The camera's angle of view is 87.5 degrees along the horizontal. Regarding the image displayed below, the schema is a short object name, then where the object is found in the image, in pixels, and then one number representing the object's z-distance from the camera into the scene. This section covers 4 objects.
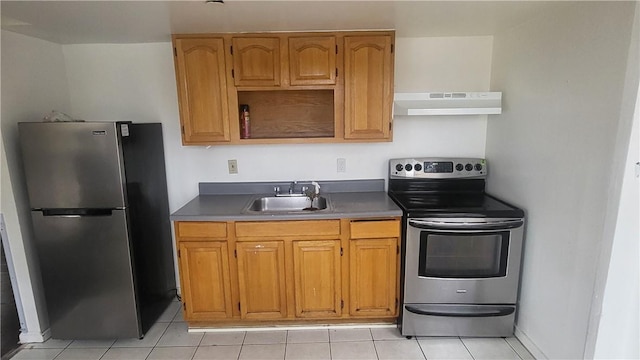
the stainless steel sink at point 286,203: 2.71
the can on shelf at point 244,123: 2.58
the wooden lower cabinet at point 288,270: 2.26
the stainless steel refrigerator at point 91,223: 2.05
